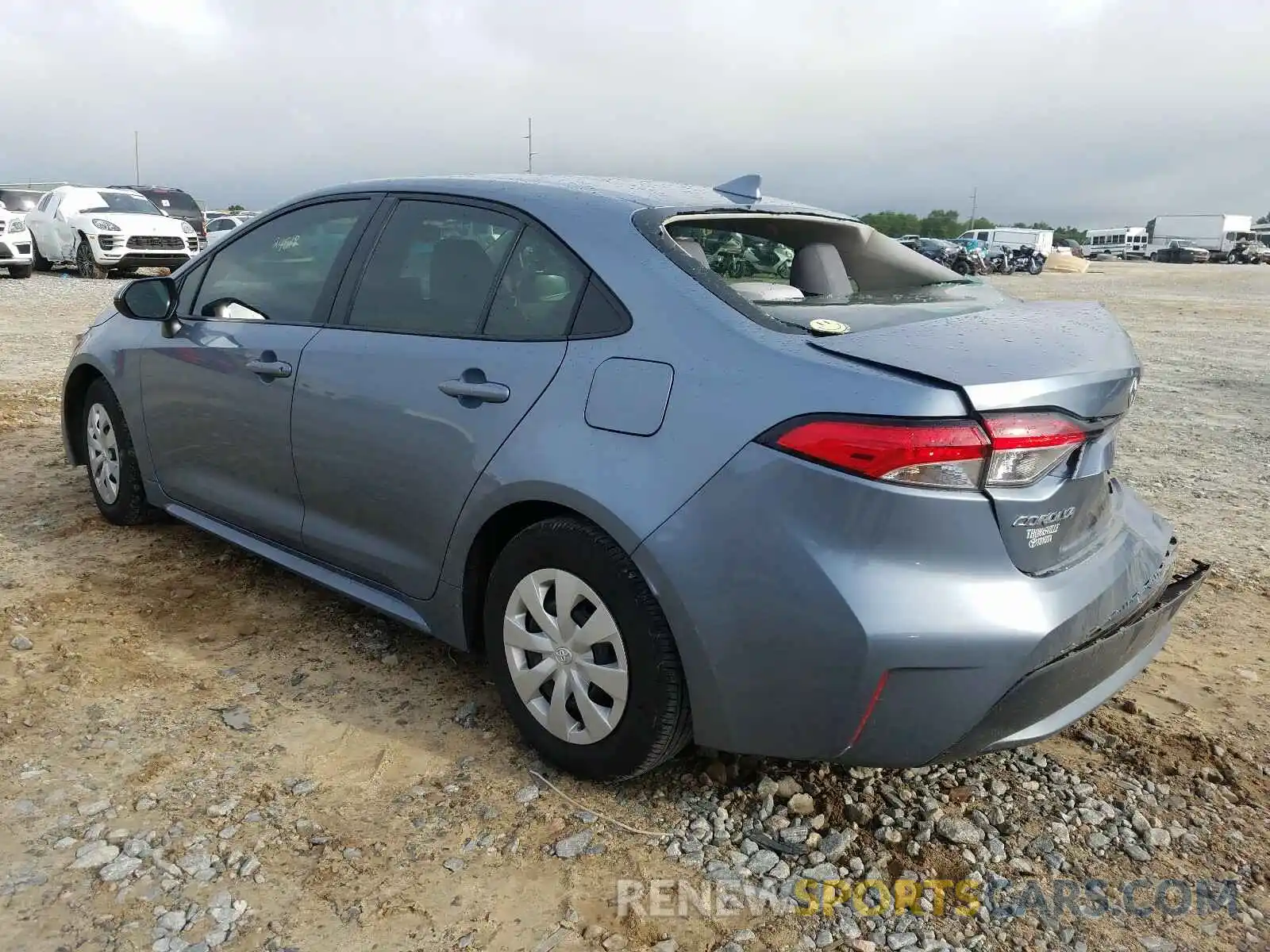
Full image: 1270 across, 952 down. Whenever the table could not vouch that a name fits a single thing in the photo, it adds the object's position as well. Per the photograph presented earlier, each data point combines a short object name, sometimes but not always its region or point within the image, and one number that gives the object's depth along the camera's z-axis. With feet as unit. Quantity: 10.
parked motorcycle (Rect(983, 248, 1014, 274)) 140.97
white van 160.15
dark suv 72.49
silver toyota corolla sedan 7.06
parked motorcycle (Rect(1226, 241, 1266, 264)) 207.62
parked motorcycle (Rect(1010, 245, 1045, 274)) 145.48
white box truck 217.56
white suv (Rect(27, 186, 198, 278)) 59.72
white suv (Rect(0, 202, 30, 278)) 59.41
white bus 246.68
